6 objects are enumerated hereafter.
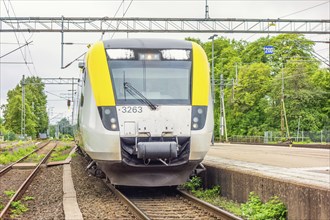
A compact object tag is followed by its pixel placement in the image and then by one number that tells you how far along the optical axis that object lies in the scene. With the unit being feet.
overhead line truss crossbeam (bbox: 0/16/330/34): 87.76
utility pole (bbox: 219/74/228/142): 169.21
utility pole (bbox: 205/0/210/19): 85.66
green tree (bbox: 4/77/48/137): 289.33
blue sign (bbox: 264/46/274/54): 110.67
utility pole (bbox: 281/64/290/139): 174.98
